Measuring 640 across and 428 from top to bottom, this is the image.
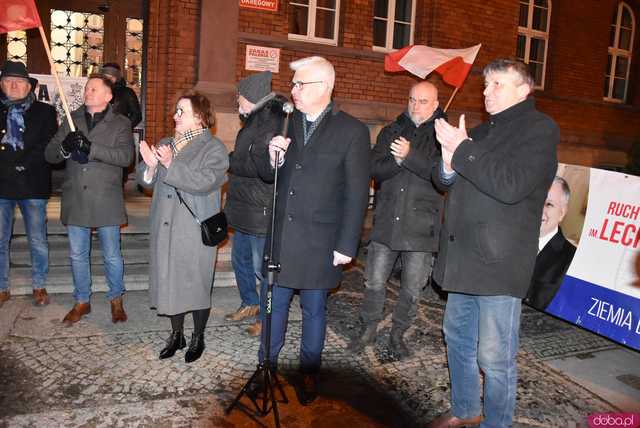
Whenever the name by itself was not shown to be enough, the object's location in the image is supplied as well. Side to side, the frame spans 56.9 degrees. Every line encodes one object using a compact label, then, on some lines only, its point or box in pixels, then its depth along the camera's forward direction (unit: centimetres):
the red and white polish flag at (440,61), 720
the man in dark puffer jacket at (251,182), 484
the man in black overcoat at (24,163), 538
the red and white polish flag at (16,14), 479
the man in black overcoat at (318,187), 382
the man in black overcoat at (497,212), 320
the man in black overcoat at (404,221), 479
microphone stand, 361
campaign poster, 543
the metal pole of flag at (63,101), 463
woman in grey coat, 442
